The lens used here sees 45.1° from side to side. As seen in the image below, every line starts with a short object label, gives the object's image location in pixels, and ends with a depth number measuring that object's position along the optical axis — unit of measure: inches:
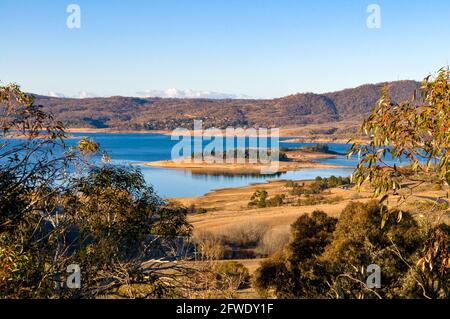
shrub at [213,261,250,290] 844.6
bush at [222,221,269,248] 1263.5
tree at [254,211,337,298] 733.3
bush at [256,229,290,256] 1203.2
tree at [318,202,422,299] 663.1
